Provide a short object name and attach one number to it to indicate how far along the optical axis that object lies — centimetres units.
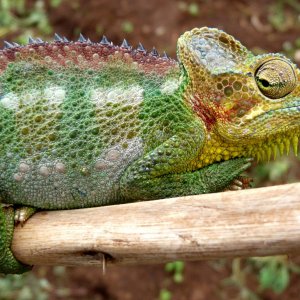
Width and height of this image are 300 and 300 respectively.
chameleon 35
